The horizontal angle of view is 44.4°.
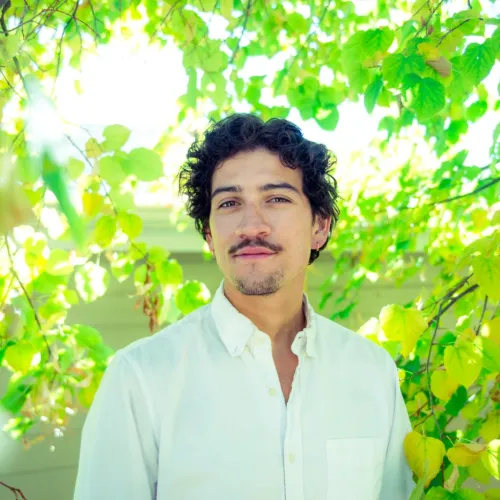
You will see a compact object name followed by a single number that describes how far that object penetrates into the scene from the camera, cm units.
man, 126
